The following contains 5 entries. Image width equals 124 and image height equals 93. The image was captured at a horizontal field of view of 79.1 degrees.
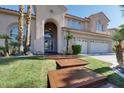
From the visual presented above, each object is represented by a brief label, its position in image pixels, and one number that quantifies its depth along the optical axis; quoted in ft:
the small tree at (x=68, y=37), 33.02
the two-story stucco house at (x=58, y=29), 29.93
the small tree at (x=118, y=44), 16.08
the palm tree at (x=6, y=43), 26.90
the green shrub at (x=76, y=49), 32.02
